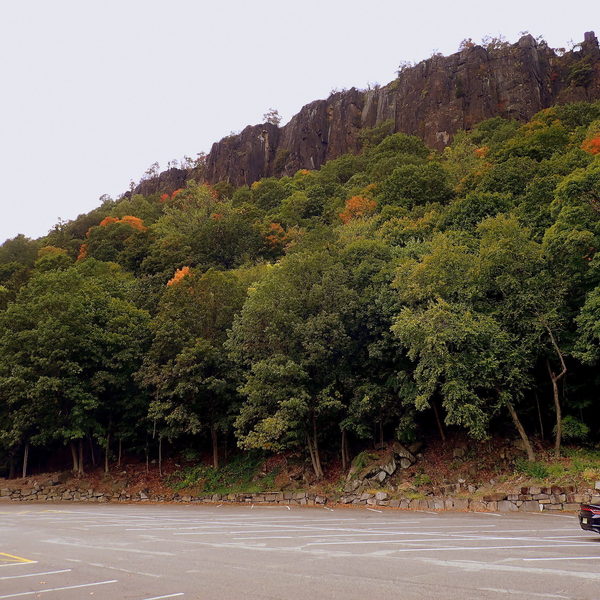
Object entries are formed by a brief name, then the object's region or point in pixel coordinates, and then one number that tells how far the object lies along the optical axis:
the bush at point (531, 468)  21.98
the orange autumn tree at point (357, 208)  53.11
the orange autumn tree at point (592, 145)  43.38
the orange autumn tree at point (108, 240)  66.69
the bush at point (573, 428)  23.36
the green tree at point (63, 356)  30.88
